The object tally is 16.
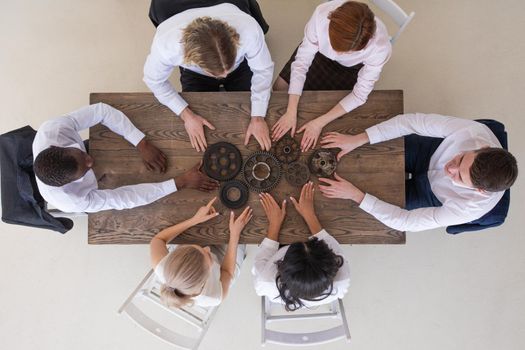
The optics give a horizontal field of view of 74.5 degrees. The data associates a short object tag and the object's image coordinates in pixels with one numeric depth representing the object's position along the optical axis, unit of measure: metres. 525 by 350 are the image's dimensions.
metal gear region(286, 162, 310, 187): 1.53
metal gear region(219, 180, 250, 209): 1.53
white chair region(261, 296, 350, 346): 1.59
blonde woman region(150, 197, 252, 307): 1.40
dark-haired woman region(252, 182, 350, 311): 1.31
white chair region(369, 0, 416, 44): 1.62
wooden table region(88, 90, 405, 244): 1.53
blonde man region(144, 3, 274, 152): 1.20
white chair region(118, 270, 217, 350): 1.63
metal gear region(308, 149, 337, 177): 1.53
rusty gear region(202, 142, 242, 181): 1.54
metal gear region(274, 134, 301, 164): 1.55
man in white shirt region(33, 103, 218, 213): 1.31
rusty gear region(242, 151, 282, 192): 1.53
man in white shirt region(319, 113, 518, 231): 1.37
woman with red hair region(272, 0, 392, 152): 1.24
